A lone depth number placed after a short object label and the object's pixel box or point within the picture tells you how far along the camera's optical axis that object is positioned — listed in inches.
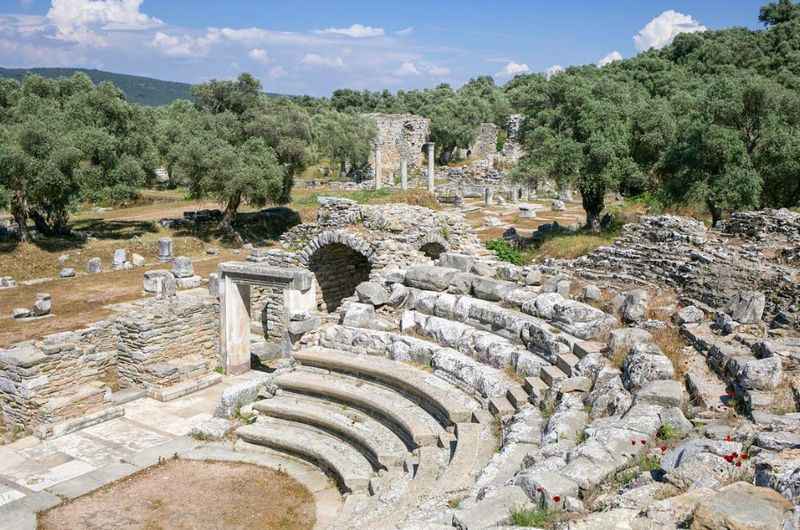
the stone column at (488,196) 1757.6
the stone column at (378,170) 1987.2
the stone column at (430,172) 1900.8
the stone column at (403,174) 1955.5
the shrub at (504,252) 801.6
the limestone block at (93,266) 1139.9
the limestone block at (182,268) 1022.4
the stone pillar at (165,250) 1231.5
